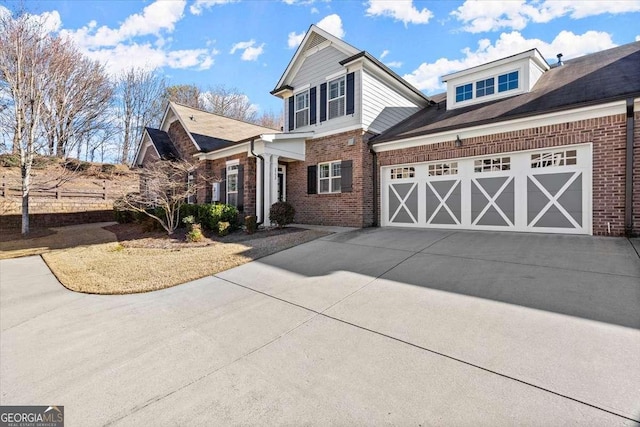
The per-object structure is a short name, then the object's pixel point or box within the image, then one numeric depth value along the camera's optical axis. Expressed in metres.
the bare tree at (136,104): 28.62
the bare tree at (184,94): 30.27
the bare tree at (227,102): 32.94
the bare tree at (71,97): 13.62
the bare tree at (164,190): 11.09
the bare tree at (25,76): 12.09
